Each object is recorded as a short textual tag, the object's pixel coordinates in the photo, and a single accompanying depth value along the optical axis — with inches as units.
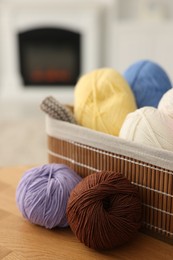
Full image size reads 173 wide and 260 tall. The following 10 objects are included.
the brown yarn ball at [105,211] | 26.1
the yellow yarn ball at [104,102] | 31.5
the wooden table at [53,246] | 26.8
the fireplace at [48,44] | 113.4
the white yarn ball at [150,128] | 27.8
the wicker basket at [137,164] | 27.0
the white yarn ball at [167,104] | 28.4
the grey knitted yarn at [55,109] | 31.0
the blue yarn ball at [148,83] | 33.8
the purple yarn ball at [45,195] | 28.0
